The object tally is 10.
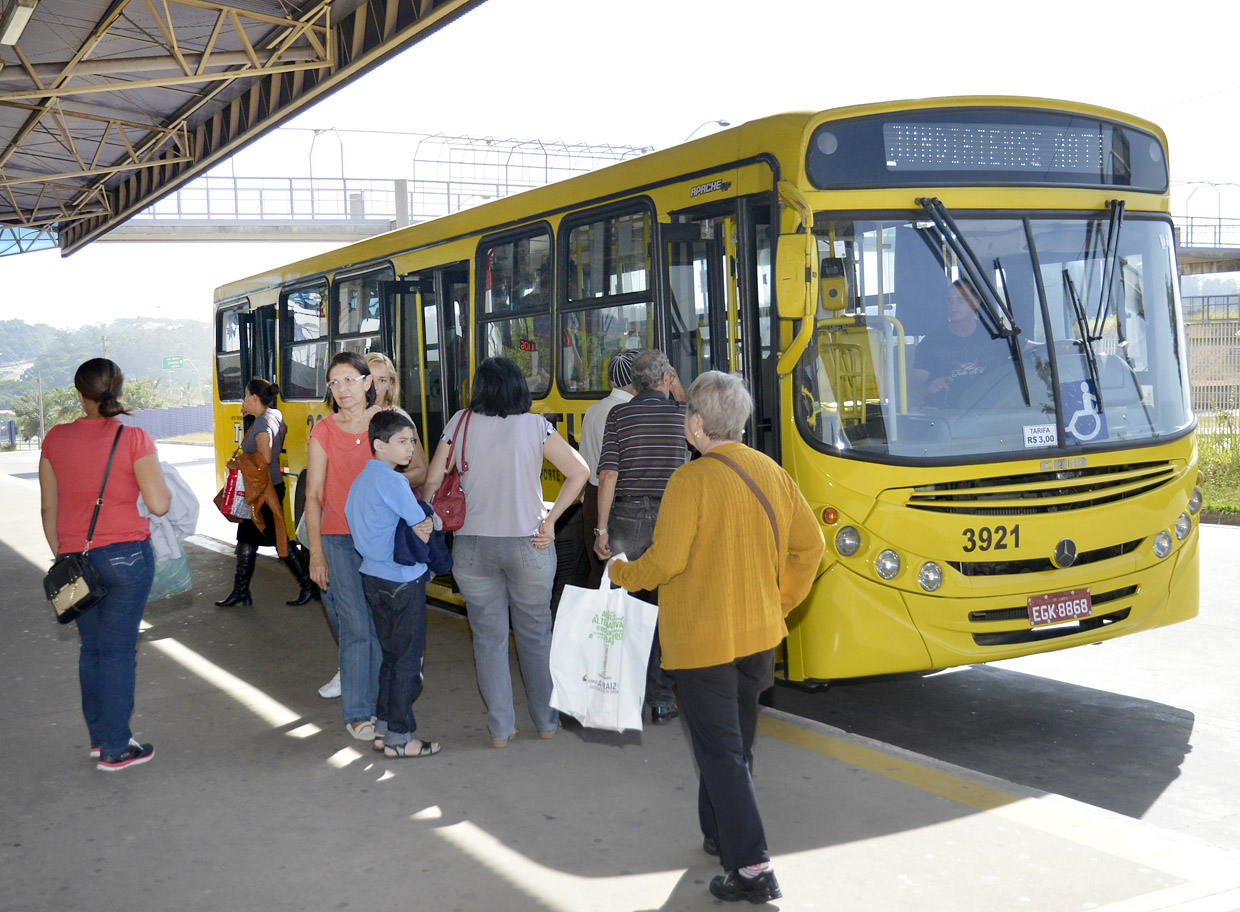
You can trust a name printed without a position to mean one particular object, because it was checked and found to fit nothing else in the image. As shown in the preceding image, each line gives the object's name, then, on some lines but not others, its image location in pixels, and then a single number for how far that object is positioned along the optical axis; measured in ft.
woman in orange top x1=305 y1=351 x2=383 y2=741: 19.01
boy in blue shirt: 17.69
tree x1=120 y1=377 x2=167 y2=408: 278.67
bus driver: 19.17
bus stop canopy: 38.17
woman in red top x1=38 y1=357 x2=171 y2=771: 17.73
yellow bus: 18.80
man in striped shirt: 19.44
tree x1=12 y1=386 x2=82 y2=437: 230.68
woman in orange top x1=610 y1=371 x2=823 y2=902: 12.94
